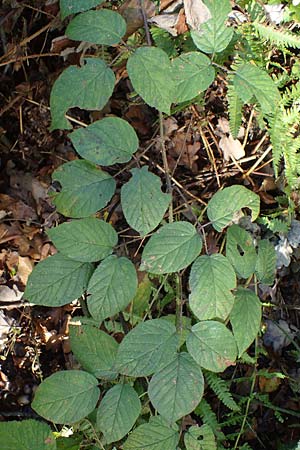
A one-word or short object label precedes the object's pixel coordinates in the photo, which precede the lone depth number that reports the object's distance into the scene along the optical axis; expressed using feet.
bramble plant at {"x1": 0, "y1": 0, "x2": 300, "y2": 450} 2.72
